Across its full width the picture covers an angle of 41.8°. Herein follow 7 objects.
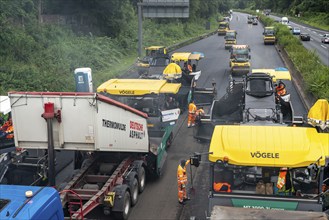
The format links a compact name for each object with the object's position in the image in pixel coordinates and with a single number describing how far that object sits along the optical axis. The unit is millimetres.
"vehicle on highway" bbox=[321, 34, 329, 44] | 58844
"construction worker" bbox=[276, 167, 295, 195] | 7977
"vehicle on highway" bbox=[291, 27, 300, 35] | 69506
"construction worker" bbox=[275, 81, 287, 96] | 17516
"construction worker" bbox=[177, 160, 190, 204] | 10812
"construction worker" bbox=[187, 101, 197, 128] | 16953
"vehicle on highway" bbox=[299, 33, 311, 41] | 61219
